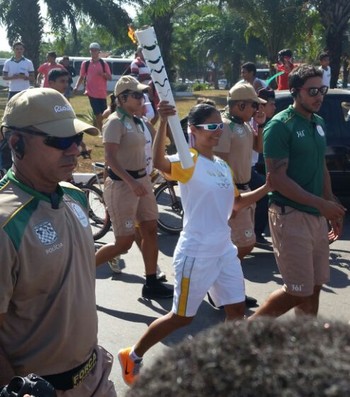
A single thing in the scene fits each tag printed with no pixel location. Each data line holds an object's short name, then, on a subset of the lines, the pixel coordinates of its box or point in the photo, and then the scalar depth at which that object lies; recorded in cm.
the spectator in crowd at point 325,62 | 1514
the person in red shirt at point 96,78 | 1452
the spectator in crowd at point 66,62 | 1664
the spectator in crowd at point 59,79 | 798
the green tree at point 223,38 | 5084
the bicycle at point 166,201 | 887
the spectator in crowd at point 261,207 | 774
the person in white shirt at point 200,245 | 441
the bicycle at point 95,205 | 889
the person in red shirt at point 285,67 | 1383
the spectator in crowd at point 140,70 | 1116
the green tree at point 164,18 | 2473
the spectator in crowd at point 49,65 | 1469
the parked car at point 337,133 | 930
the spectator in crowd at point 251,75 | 1181
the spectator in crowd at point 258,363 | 105
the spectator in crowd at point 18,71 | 1387
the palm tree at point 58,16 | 2602
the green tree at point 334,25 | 1922
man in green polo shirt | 463
